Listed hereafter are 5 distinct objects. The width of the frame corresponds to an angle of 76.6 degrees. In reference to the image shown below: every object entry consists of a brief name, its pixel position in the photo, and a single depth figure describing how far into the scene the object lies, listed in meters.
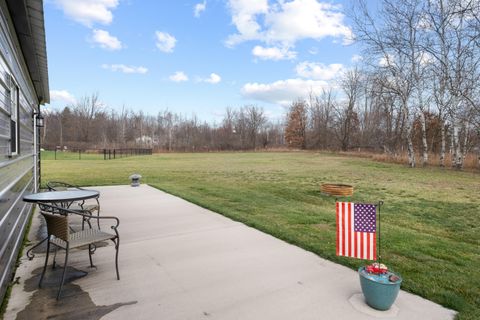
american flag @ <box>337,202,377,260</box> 2.65
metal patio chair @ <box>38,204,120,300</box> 2.64
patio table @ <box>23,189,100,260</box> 3.41
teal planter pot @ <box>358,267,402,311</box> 2.34
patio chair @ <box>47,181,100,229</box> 4.42
